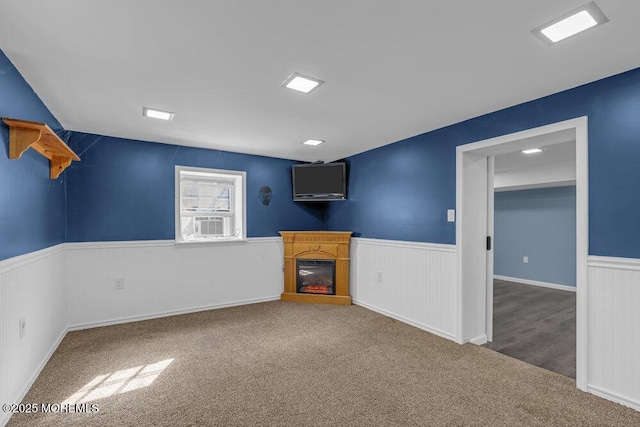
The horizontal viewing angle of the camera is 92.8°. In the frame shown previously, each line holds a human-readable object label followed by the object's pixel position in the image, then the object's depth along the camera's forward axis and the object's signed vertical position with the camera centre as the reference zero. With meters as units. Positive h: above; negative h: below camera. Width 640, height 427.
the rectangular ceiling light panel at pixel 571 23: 1.50 +0.99
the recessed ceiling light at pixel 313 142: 3.92 +0.94
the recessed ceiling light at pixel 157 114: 2.84 +0.97
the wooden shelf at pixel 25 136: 1.88 +0.53
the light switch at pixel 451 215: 3.26 -0.02
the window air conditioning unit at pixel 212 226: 4.39 -0.17
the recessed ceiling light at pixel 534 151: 4.39 +0.92
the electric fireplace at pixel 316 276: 4.73 -0.99
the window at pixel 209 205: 4.27 +0.13
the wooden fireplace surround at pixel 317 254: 4.63 -0.63
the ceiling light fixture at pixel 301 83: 2.20 +0.98
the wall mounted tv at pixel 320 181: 4.81 +0.52
